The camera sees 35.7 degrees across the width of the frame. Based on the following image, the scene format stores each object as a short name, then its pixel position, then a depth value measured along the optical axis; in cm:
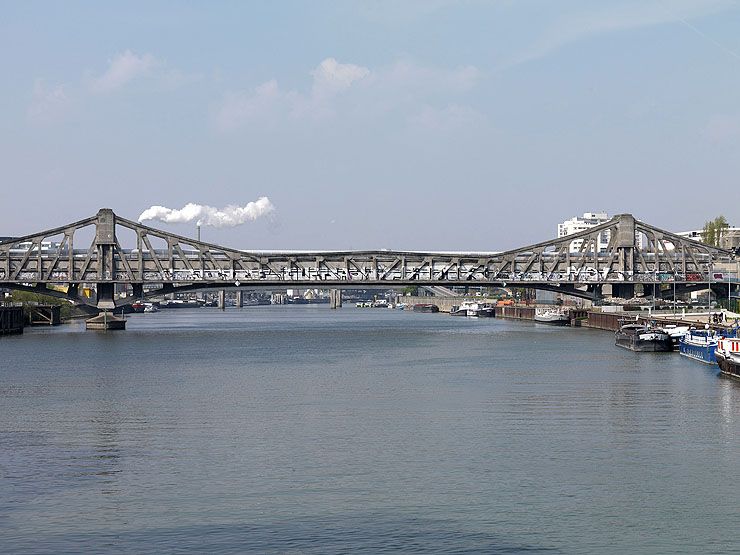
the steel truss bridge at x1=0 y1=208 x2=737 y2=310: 18675
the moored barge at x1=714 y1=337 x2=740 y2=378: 8112
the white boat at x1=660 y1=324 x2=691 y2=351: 11724
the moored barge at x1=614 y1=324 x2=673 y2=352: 11600
